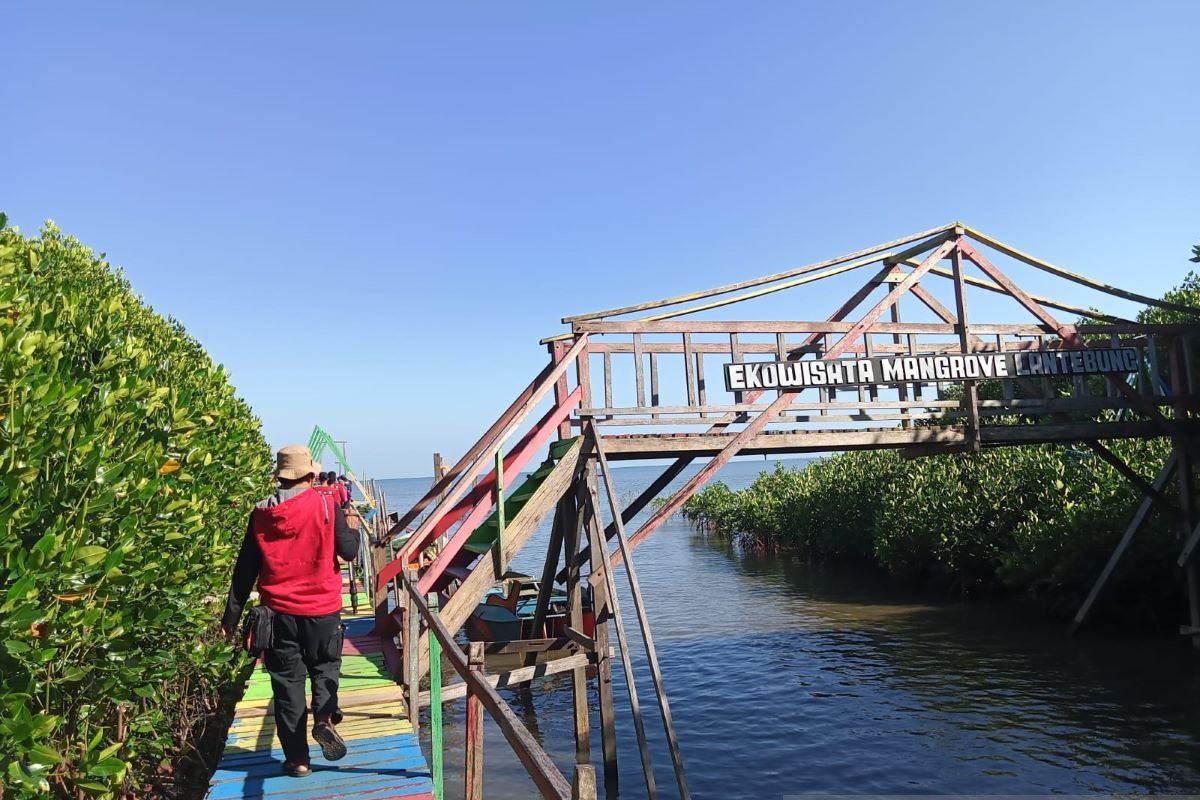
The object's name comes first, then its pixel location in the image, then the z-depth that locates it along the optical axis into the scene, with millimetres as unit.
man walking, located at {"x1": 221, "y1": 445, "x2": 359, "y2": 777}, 5406
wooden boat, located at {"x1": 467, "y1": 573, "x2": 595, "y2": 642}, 15688
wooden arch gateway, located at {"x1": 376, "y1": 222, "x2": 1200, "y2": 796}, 10047
